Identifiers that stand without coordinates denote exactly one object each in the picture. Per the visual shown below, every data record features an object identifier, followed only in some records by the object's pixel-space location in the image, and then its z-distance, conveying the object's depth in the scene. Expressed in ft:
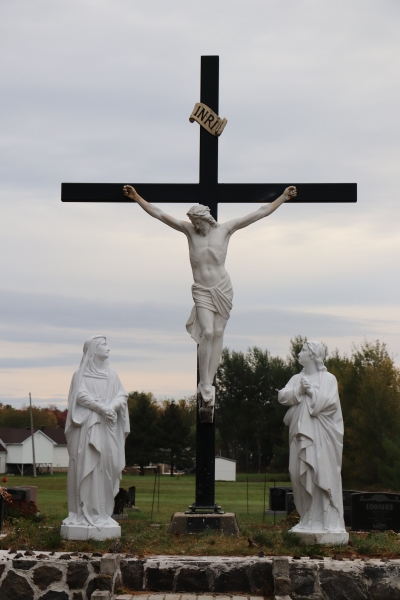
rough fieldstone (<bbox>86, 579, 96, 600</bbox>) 31.51
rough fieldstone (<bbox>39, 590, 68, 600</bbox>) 32.04
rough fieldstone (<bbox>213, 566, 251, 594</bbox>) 32.35
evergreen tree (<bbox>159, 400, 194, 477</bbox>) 177.78
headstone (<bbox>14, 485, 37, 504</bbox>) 57.37
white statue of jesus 40.01
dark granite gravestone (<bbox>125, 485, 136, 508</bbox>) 58.18
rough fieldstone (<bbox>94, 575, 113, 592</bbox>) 31.07
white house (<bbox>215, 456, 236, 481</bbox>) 172.94
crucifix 42.93
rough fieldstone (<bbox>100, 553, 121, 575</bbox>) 31.40
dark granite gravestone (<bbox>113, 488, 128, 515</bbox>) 51.29
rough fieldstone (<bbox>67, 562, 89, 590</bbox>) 31.89
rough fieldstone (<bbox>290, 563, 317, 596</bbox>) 31.99
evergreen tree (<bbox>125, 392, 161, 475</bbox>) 177.99
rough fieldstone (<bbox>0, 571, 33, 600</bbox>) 32.24
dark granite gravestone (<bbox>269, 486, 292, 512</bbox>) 57.52
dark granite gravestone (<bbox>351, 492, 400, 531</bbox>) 42.42
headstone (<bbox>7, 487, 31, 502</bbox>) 52.26
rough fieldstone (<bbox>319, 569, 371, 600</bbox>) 32.01
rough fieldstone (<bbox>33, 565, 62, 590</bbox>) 32.14
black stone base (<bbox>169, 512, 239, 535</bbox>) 38.40
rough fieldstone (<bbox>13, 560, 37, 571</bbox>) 32.27
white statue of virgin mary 36.42
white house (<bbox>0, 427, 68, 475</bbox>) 200.95
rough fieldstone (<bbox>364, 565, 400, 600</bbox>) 32.19
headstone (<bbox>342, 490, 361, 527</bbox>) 49.37
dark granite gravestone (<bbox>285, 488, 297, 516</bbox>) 53.42
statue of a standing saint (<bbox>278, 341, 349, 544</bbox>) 36.83
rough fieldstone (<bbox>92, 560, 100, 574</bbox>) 31.86
